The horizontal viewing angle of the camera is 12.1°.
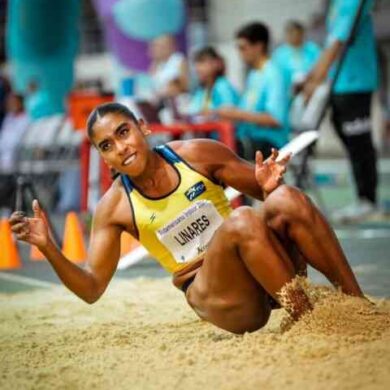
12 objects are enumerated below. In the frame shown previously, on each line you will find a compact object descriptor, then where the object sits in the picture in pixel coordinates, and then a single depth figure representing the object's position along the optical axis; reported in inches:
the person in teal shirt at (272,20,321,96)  821.3
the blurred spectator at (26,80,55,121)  888.7
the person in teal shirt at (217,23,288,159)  614.0
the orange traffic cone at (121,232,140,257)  554.2
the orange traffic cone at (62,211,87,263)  541.7
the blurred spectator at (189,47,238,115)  662.5
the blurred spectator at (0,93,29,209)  925.8
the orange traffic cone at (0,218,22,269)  555.7
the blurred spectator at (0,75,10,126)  989.2
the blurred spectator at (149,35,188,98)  755.1
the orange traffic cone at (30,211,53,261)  584.2
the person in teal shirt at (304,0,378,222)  619.7
